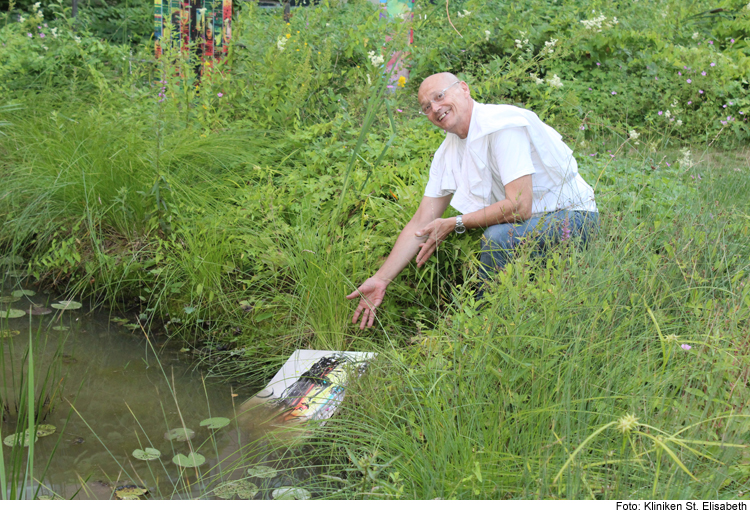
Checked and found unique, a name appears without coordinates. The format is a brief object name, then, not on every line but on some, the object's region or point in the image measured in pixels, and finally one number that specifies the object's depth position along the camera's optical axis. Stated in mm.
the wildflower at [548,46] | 4805
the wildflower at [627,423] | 1320
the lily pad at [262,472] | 2312
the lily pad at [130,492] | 2223
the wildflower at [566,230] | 2537
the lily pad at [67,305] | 3646
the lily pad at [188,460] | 2412
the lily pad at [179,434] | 2633
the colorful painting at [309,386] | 2627
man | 2867
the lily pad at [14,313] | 3486
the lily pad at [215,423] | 2727
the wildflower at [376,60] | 4137
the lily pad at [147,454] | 2471
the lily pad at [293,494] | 2111
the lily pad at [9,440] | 2445
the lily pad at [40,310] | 3588
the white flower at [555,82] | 4496
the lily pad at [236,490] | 2195
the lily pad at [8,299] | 3656
